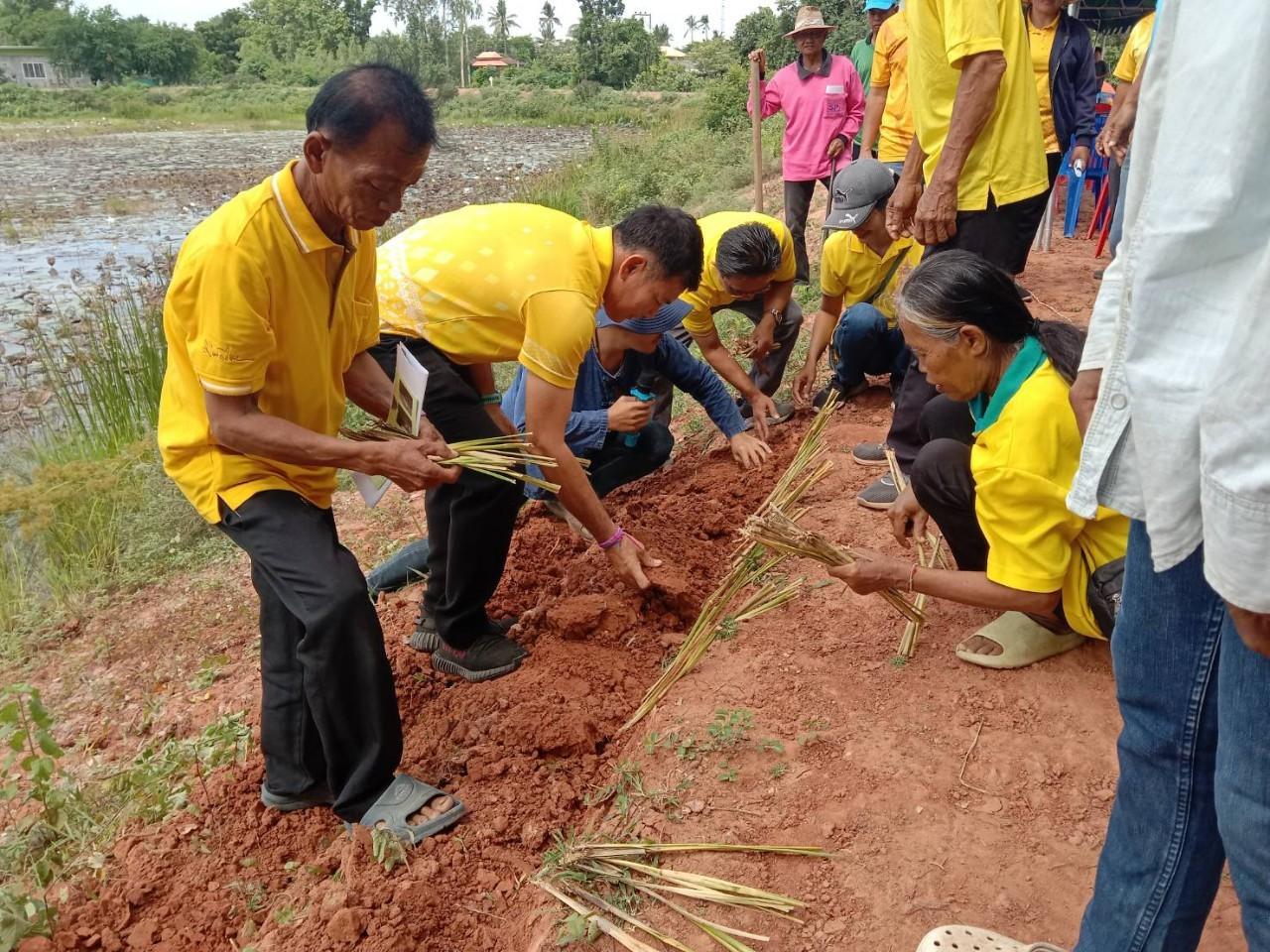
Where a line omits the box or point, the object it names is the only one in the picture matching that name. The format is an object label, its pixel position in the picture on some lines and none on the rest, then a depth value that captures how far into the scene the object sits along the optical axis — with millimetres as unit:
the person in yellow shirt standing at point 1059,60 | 5266
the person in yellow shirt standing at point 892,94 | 5656
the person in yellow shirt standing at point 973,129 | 3205
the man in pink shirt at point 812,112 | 6898
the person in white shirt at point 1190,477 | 957
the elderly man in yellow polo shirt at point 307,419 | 2096
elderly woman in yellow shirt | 2238
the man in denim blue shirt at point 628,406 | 3920
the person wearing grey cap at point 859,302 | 4383
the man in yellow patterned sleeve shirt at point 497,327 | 2795
